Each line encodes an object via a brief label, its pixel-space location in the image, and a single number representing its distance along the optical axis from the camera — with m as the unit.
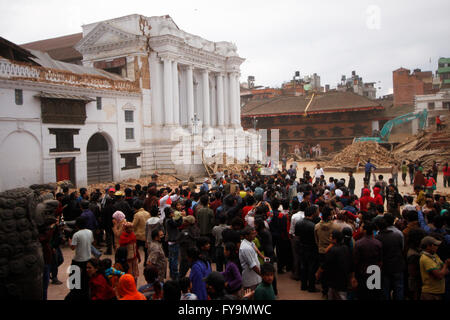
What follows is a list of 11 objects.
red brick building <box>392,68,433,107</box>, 54.50
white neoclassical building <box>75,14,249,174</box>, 29.42
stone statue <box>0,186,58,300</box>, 5.06
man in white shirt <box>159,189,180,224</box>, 9.84
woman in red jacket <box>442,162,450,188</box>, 20.11
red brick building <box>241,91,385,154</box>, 47.00
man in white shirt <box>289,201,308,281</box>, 7.54
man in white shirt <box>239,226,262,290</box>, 5.77
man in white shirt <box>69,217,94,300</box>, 6.71
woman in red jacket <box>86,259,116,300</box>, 5.05
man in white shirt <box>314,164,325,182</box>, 17.90
